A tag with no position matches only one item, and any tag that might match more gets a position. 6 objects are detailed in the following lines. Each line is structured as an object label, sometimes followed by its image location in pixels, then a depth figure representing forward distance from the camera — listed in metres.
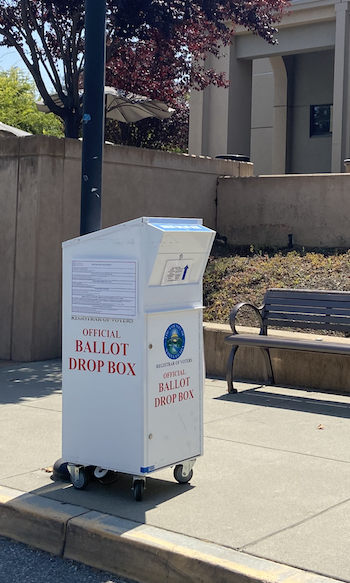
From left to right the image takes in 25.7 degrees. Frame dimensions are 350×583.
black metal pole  5.84
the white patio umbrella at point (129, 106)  13.79
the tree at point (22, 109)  33.31
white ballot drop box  4.76
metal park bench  7.77
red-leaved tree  11.27
